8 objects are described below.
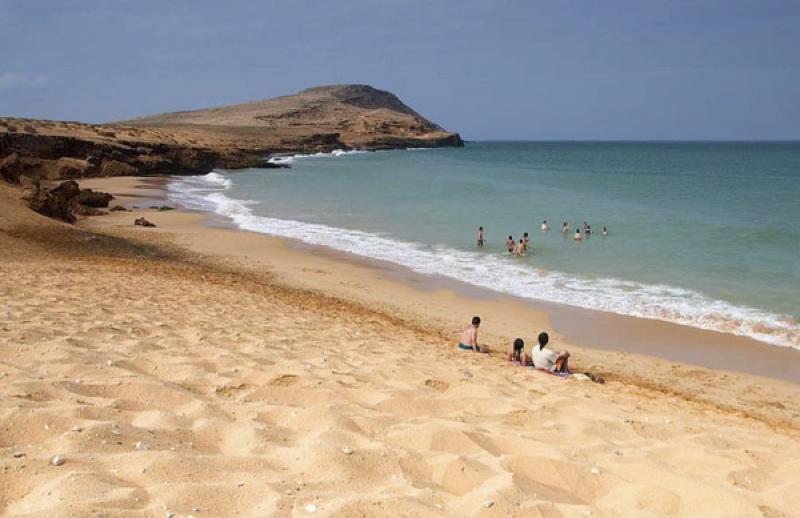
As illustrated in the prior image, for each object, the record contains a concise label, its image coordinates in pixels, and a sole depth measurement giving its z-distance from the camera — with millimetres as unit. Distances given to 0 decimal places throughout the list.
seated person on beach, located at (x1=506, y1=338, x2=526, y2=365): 9203
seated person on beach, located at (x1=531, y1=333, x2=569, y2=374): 8953
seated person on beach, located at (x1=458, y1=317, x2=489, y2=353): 9922
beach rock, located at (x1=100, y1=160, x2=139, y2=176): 44122
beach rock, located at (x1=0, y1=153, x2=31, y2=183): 24609
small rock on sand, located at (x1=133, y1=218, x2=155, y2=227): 21984
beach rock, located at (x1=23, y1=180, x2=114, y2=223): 19234
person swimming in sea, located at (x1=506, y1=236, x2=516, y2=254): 20391
